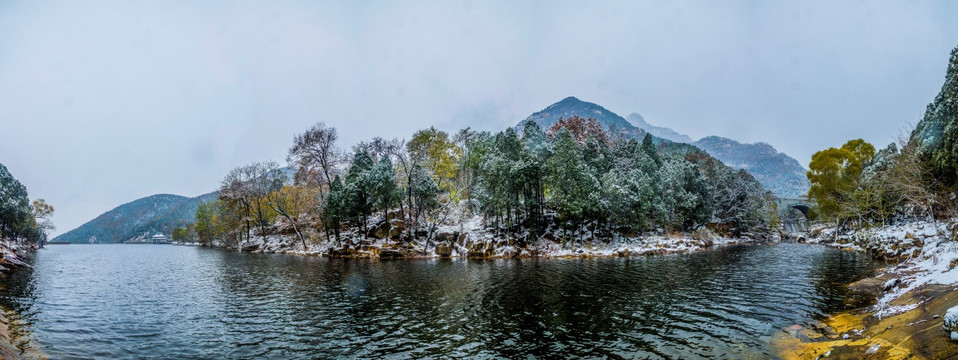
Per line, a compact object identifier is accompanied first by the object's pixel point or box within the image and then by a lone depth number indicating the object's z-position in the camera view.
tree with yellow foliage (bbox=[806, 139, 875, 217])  57.62
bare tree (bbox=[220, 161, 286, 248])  74.38
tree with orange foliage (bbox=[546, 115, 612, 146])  88.69
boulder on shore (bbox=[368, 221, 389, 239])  58.96
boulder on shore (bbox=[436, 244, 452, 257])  54.12
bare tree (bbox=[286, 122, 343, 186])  60.00
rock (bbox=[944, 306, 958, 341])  9.51
